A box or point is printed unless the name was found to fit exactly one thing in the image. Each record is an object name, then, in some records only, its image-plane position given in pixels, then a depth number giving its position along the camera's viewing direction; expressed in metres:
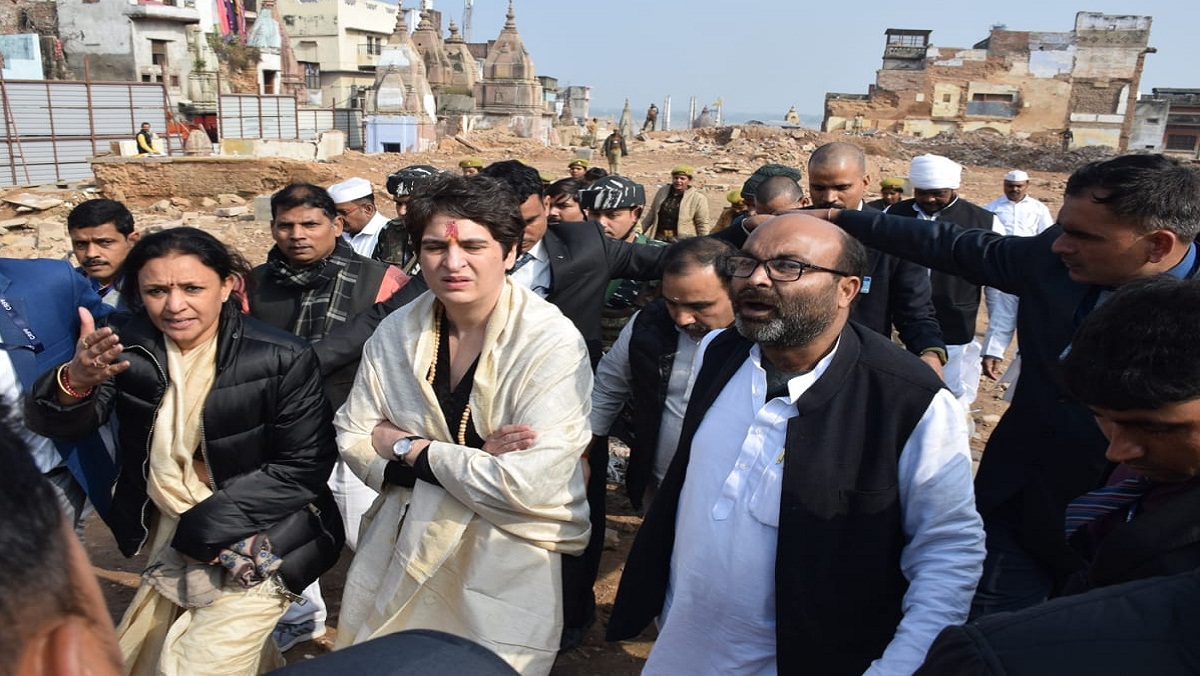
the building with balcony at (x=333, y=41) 53.25
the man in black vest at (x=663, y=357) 2.99
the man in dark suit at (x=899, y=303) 3.72
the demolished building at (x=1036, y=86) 36.56
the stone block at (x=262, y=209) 14.26
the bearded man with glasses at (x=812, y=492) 1.95
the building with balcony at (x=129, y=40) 31.23
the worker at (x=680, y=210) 7.75
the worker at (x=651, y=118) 38.59
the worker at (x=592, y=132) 38.19
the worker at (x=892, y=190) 7.24
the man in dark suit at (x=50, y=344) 2.96
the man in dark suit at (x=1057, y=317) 2.15
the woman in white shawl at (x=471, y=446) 2.44
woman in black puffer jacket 2.60
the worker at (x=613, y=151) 20.38
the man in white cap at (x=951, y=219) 5.23
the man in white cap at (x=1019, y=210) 7.82
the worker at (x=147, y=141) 20.86
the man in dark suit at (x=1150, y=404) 1.41
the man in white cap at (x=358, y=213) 5.44
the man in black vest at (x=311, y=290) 3.65
